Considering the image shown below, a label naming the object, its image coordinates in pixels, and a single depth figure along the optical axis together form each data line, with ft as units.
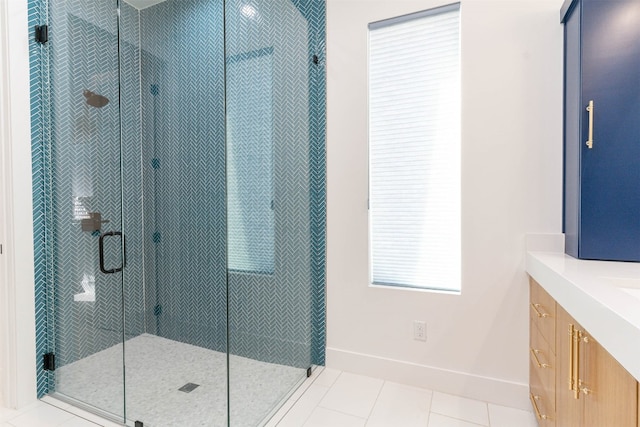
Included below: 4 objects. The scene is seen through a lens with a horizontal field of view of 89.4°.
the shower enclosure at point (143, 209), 5.74
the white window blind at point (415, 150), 6.66
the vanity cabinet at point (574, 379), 2.40
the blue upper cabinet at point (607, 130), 4.78
